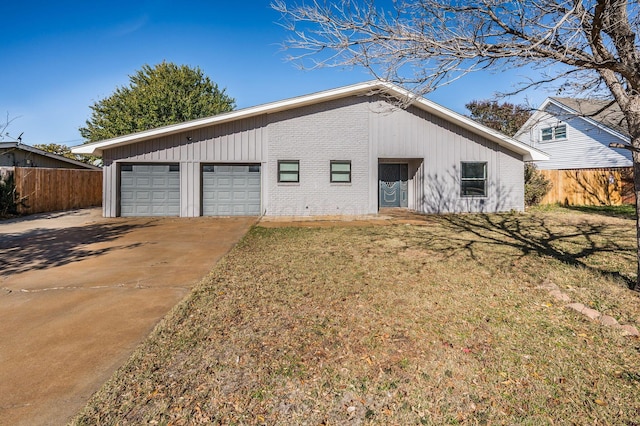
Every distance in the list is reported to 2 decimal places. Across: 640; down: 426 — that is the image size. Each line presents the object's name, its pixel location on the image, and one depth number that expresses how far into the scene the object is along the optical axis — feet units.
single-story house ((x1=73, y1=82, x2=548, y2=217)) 42.01
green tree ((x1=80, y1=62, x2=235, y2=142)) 92.94
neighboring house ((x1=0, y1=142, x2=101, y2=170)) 49.53
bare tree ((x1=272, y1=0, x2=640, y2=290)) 11.61
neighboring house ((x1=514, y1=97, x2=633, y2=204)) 54.34
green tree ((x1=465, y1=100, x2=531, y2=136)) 85.87
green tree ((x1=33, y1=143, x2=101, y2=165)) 107.34
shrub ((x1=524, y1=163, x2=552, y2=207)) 51.88
